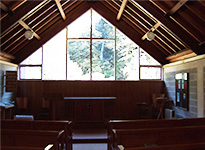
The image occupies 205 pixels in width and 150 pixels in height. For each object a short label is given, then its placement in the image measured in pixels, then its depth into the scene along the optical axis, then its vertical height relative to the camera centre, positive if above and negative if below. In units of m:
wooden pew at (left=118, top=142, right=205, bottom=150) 2.43 -0.76
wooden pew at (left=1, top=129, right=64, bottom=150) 3.29 -0.99
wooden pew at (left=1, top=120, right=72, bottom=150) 4.04 -0.87
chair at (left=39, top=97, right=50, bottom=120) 7.96 -1.23
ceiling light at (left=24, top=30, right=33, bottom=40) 6.45 +1.23
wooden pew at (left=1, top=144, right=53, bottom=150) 2.42 -0.76
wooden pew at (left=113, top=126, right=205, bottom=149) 3.40 -0.94
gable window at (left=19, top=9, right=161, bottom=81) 8.71 +0.83
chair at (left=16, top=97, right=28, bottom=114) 8.18 -0.95
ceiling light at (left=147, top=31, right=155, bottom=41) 6.72 +1.27
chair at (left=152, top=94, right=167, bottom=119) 8.20 -0.96
